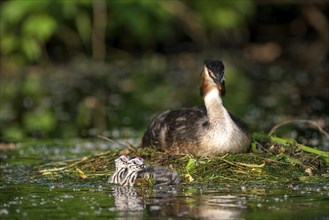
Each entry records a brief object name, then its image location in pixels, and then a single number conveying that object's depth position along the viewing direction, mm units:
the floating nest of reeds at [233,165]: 10820
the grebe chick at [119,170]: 10703
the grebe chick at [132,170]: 10578
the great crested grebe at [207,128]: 11586
